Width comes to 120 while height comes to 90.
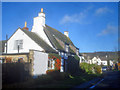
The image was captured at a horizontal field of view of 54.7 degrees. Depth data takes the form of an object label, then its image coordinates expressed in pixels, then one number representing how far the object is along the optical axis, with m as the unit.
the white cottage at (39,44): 15.10
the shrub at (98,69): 25.01
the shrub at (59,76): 14.37
